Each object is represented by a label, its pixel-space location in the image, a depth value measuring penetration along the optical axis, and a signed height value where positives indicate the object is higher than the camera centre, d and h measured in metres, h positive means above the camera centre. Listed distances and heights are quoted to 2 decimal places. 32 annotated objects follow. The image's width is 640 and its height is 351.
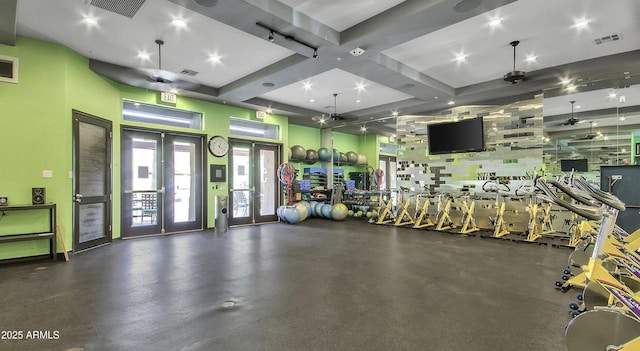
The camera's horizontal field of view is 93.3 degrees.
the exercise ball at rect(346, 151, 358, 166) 11.55 +0.74
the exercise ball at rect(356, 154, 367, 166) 11.80 +0.68
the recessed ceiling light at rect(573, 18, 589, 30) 4.38 +2.25
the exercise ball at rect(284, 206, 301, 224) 9.09 -1.12
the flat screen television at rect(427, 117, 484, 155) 7.76 +1.09
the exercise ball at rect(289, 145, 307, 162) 10.18 +0.84
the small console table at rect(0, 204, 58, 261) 4.61 -0.88
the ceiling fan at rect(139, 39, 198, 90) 5.86 +2.21
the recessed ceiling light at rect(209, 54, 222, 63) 5.68 +2.31
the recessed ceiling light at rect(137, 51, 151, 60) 5.49 +2.29
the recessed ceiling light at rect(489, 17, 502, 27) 4.38 +2.28
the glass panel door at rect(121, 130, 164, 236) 6.95 -0.10
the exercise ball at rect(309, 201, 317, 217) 10.36 -1.07
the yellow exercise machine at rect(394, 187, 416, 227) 8.78 -1.02
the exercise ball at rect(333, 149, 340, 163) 11.16 +0.83
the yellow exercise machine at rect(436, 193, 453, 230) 7.90 -0.97
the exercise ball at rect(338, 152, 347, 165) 11.38 +0.70
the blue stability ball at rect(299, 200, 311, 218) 9.84 -0.93
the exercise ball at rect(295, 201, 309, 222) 9.34 -1.00
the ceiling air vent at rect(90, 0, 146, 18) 3.85 +2.27
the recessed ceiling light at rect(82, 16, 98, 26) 4.32 +2.31
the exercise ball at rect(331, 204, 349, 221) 9.92 -1.14
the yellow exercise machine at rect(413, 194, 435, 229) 8.34 -1.01
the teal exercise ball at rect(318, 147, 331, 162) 11.01 +0.86
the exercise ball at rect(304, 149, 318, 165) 10.69 +0.77
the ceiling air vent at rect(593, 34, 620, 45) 4.80 +2.21
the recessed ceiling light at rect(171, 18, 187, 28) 4.41 +2.32
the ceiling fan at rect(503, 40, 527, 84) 5.39 +1.82
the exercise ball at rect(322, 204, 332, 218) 10.04 -1.09
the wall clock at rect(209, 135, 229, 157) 8.16 +0.90
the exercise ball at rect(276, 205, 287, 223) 9.24 -1.08
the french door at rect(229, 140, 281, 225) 8.84 -0.14
